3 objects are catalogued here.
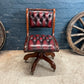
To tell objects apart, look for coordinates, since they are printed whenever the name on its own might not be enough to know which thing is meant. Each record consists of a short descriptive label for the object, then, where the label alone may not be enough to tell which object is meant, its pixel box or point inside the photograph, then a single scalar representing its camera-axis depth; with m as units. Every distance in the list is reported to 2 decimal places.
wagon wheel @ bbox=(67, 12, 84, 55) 1.80
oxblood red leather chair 1.32
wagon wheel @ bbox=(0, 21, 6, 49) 1.77
